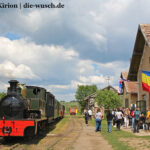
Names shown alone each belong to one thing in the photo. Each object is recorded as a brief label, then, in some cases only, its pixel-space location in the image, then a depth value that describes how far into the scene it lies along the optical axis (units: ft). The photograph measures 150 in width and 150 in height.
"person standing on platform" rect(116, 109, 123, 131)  55.57
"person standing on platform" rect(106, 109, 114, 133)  52.30
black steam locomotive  34.86
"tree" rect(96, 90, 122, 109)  126.72
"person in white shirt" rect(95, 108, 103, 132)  53.93
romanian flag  51.90
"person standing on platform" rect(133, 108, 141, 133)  50.24
